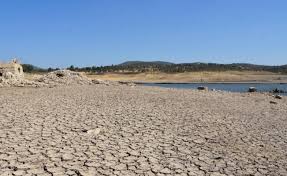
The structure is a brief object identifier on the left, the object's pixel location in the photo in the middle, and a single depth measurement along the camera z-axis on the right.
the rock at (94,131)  6.55
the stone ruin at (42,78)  16.06
